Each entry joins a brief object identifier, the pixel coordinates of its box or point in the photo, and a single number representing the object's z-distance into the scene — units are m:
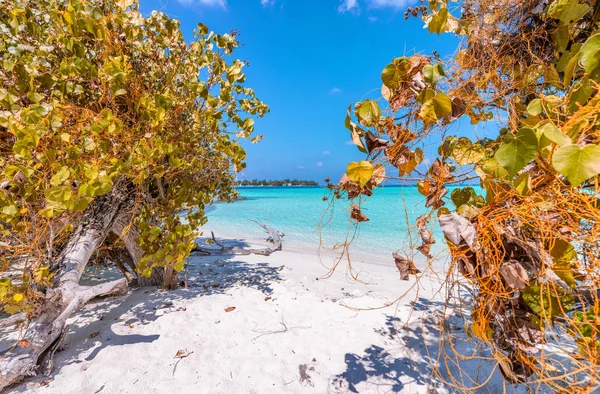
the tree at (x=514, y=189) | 0.83
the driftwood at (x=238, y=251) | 6.28
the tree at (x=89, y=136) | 1.82
